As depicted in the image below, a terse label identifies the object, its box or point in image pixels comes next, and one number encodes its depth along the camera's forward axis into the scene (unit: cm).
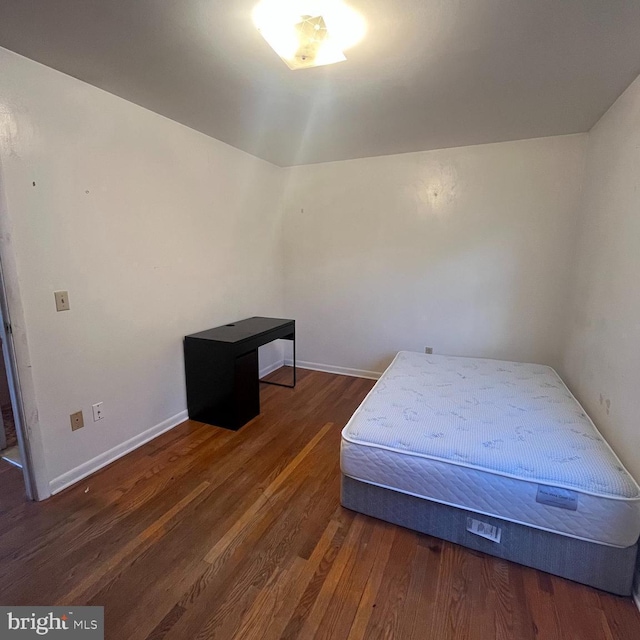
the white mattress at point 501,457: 133
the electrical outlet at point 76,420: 199
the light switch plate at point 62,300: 187
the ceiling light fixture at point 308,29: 135
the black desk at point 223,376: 255
